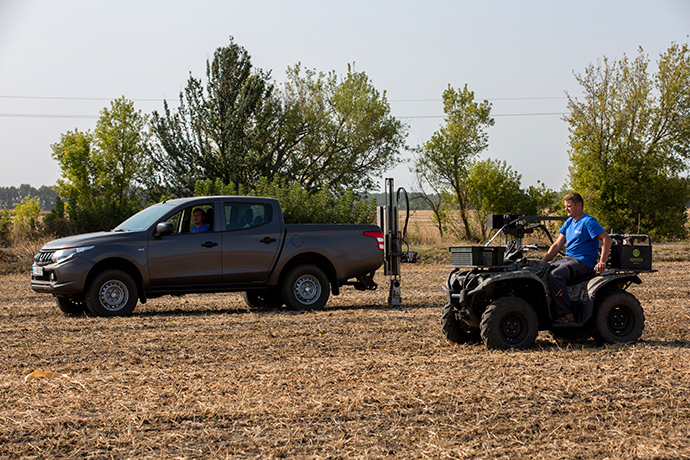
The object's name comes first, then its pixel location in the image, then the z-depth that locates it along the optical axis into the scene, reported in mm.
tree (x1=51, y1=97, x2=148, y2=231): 51375
